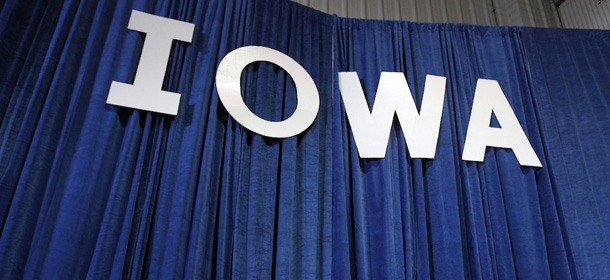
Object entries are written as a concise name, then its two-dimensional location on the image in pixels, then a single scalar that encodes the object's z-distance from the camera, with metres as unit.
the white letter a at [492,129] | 2.17
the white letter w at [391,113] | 2.08
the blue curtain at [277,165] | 1.52
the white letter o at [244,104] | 1.88
